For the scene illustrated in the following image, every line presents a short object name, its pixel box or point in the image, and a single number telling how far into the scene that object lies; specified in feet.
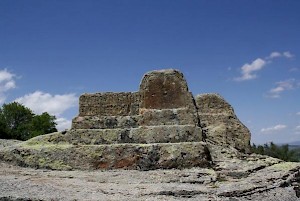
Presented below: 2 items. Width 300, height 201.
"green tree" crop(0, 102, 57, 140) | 122.21
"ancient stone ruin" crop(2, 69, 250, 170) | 26.90
